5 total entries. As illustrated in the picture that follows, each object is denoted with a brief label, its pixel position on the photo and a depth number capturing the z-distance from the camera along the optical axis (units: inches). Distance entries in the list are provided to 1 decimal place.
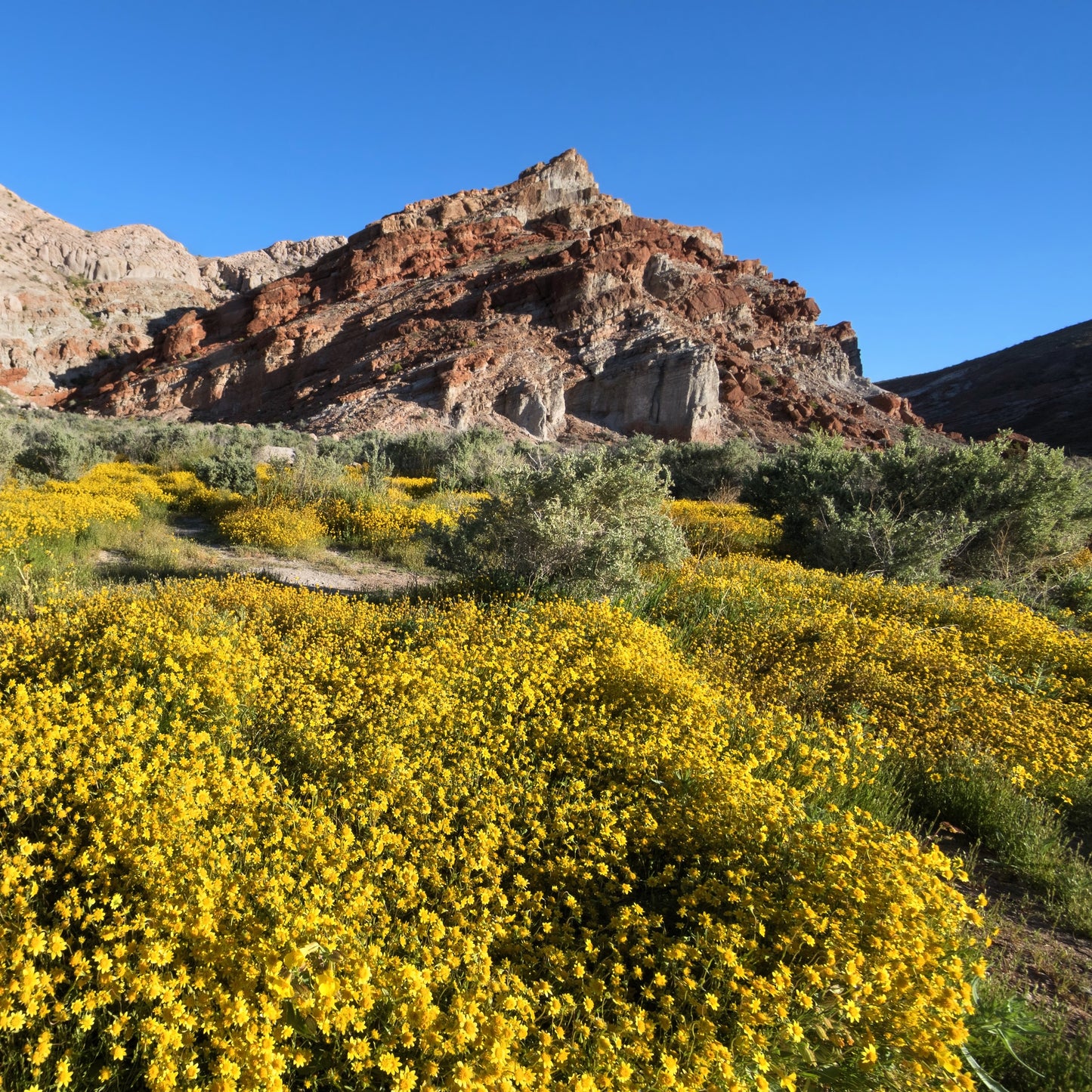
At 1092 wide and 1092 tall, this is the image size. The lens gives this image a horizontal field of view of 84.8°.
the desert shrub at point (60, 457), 507.2
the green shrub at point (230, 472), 507.8
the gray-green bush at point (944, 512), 331.3
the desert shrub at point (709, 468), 681.0
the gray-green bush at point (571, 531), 248.8
